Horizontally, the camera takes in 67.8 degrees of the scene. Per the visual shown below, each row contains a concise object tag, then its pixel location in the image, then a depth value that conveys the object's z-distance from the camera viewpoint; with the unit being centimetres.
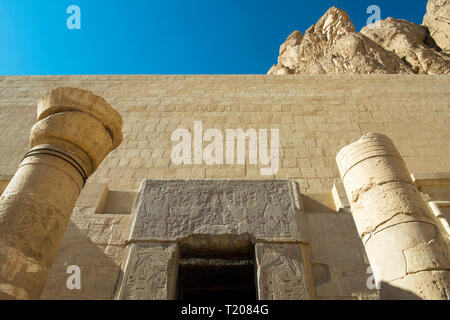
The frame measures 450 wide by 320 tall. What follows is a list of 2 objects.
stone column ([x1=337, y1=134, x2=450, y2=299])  265
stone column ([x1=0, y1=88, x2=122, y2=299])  258
